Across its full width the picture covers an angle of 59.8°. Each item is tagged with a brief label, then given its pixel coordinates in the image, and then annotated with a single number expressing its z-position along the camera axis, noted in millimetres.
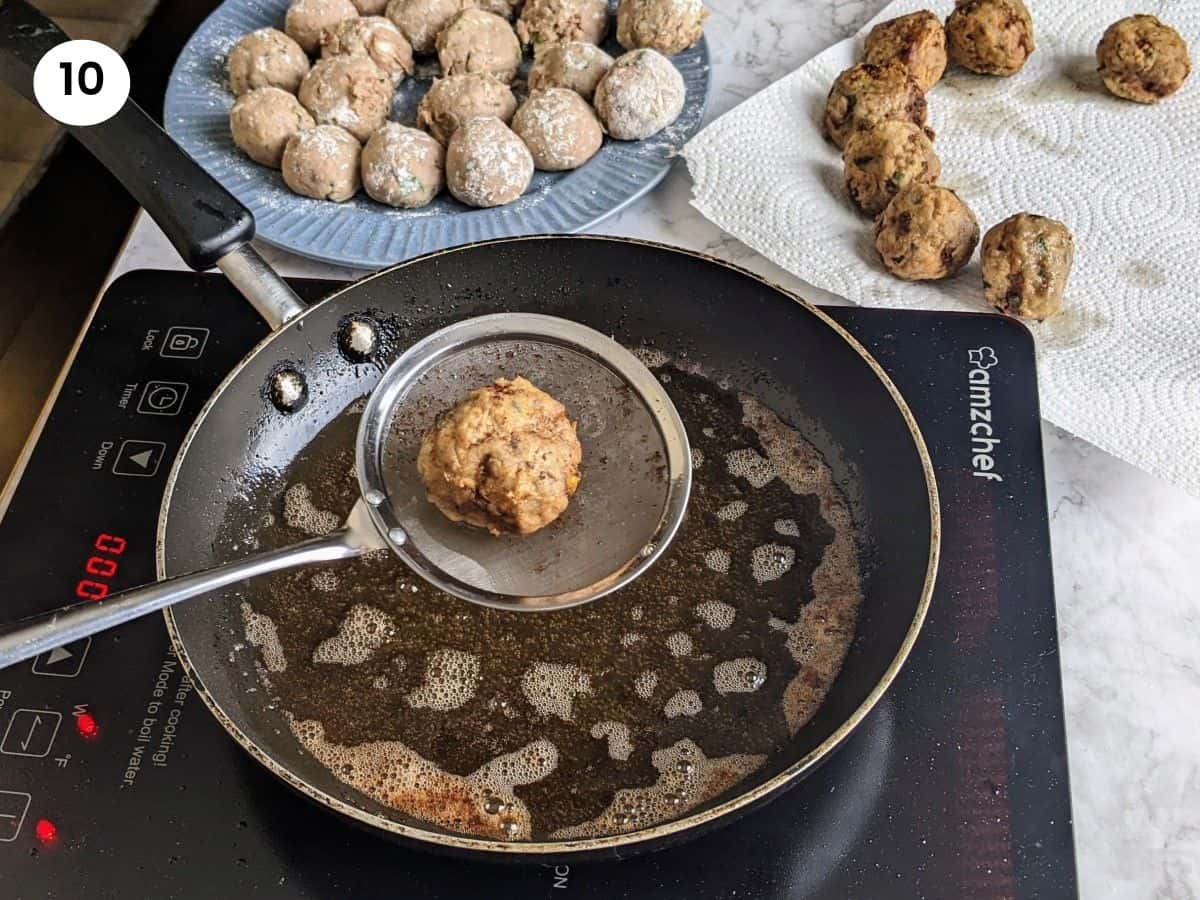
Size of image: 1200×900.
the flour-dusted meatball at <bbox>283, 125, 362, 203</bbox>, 892
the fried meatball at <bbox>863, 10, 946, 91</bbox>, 933
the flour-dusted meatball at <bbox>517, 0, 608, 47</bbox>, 992
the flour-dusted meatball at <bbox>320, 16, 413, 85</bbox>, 980
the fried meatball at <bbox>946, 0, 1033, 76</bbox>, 941
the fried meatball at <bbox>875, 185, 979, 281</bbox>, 812
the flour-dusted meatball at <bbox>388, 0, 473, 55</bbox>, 1005
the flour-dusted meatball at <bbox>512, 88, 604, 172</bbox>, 904
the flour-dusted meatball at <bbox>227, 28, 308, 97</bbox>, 976
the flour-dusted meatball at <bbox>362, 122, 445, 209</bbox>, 887
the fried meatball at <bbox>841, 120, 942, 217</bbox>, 853
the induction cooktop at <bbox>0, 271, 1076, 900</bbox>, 572
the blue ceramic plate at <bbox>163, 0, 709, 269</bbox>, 872
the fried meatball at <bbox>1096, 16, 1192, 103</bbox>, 922
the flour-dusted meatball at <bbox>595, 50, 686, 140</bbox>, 909
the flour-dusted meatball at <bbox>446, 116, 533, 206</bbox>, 875
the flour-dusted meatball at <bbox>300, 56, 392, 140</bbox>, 943
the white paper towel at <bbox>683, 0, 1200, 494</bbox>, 781
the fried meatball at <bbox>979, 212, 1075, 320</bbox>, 793
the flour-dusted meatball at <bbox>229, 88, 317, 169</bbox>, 922
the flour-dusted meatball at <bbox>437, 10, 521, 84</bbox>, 971
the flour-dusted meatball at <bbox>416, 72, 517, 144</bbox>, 934
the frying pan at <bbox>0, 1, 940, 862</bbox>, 601
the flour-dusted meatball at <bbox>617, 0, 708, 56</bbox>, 954
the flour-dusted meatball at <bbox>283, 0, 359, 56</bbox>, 1012
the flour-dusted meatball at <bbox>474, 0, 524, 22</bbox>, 1038
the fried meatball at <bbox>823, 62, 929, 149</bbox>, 899
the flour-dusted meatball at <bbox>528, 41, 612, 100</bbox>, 951
